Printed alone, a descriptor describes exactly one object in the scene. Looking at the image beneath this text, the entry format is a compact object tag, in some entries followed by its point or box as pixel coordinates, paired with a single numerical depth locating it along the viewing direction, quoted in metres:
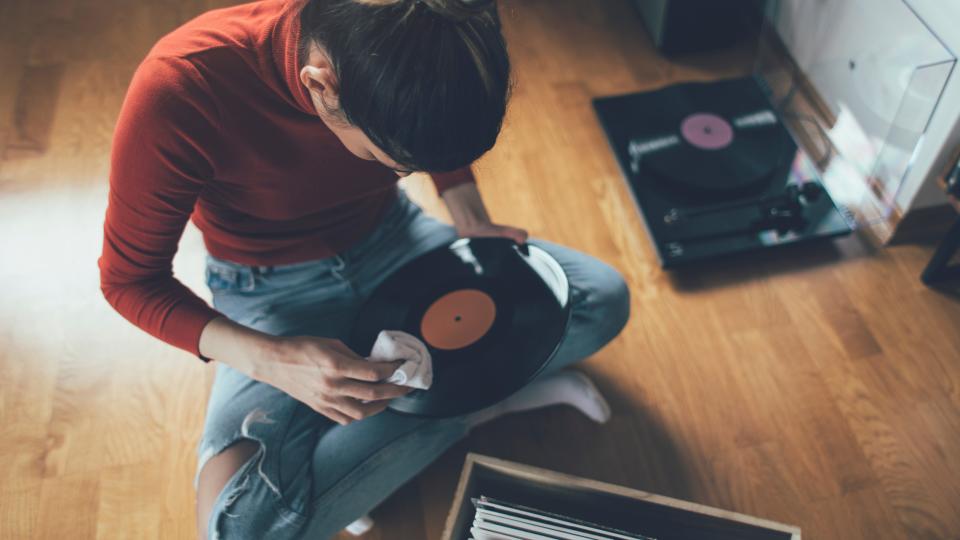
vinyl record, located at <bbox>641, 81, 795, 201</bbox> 1.42
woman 0.64
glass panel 1.23
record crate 0.85
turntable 1.38
